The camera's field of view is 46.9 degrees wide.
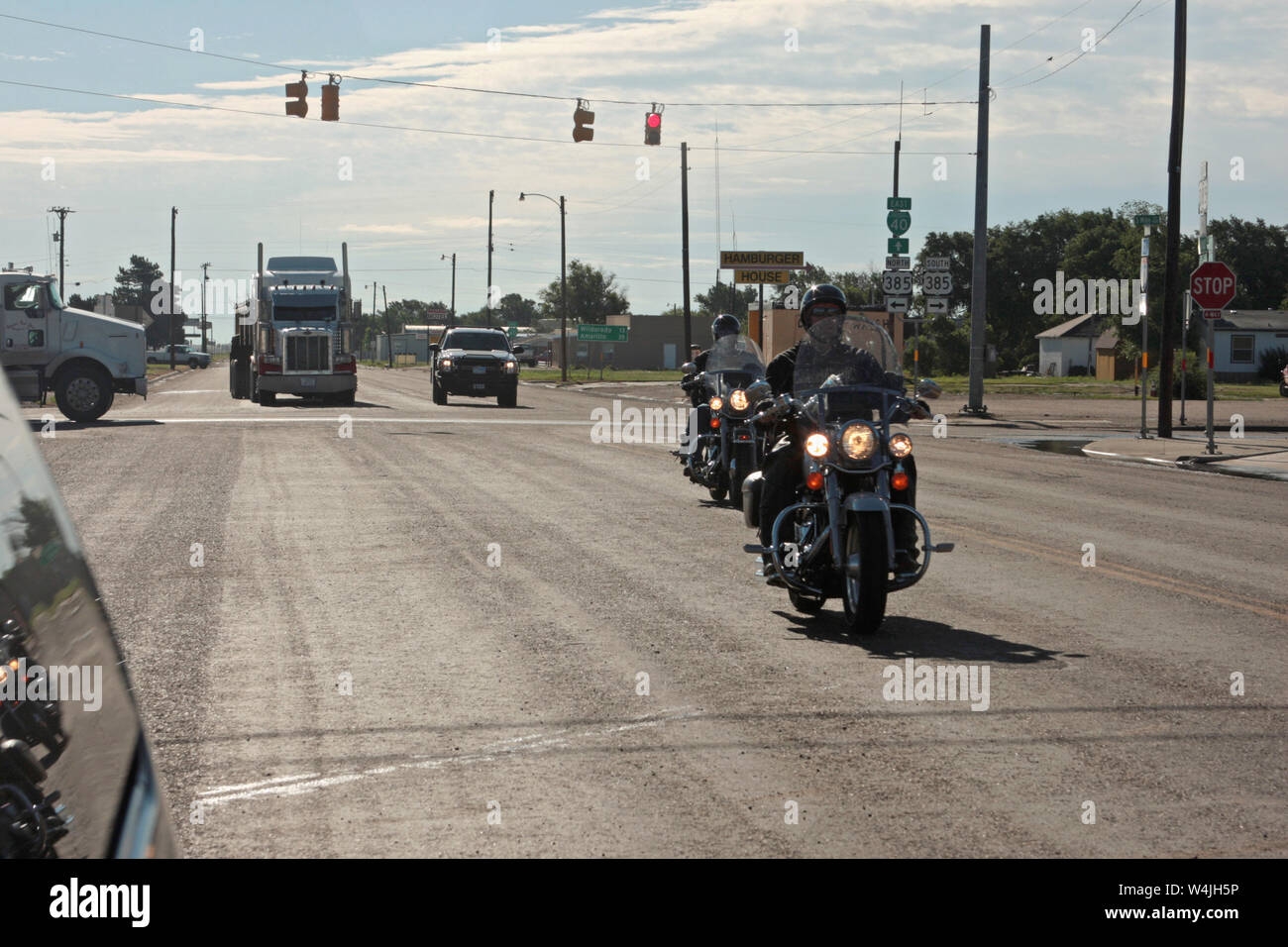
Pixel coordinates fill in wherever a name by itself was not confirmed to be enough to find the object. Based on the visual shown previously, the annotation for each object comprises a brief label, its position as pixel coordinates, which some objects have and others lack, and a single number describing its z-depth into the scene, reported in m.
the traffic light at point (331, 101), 30.33
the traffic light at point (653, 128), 31.89
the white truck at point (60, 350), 27.53
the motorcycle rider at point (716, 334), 14.71
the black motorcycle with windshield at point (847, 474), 7.96
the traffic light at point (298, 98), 29.69
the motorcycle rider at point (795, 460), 8.56
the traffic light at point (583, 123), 31.84
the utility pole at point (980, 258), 36.06
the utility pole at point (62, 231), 101.64
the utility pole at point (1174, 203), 27.33
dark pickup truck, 38.12
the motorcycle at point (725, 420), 14.40
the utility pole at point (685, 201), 55.72
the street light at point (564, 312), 68.99
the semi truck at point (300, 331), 35.56
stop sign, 23.22
